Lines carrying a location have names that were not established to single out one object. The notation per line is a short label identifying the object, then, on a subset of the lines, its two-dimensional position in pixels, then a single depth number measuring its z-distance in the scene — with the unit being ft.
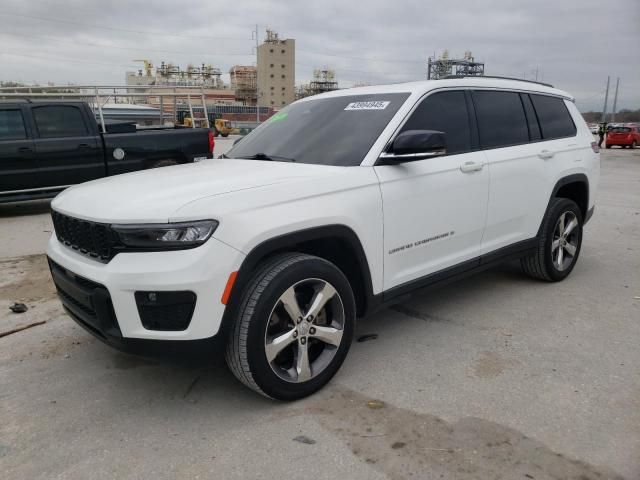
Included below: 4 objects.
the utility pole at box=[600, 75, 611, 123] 274.26
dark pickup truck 27.02
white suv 8.34
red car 100.22
